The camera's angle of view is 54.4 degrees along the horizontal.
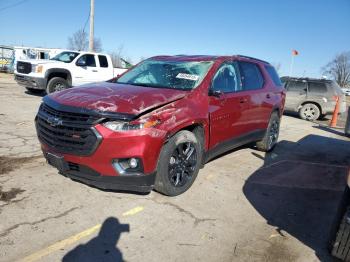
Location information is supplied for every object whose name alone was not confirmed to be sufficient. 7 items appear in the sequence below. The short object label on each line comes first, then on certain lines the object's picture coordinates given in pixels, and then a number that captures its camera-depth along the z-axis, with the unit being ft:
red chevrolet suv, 11.58
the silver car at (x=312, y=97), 44.70
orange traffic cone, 42.51
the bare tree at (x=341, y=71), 284.45
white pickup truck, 39.50
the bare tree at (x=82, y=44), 141.78
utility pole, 68.13
